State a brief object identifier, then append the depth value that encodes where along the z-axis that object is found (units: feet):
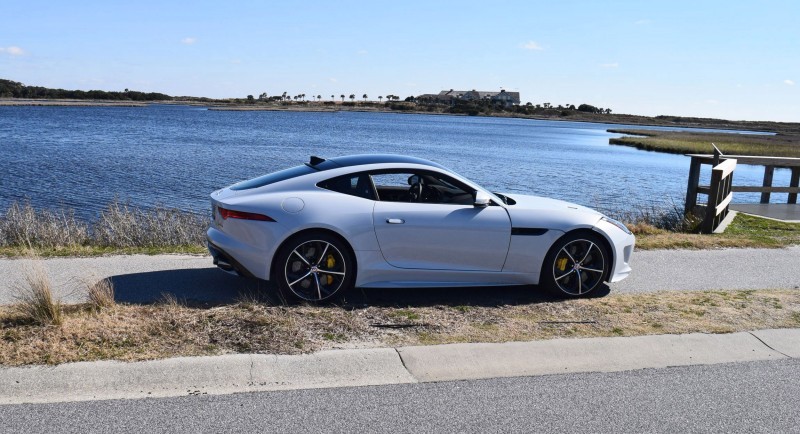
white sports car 21.85
